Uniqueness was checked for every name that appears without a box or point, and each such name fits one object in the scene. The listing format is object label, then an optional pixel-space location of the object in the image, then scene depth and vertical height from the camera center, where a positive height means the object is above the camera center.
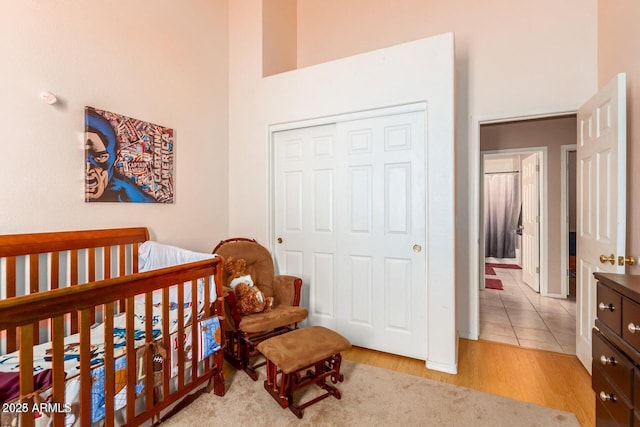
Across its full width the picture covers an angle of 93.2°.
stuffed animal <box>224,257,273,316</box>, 2.32 -0.60
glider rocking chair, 2.21 -0.78
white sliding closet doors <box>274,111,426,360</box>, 2.41 -0.10
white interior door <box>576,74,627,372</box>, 1.78 +0.12
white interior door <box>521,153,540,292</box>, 4.36 -0.15
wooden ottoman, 1.75 -0.86
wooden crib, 1.13 -0.58
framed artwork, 2.07 +0.41
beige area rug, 1.71 -1.18
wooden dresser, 0.98 -0.50
